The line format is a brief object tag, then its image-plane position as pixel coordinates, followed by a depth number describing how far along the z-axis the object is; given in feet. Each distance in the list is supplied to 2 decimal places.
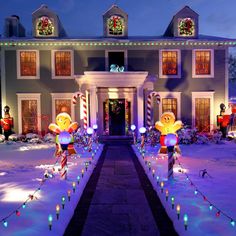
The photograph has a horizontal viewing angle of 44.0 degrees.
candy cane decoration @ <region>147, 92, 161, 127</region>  57.77
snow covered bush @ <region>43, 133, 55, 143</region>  58.85
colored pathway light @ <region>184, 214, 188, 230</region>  17.24
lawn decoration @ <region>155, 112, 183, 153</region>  37.78
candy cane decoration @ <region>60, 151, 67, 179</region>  28.91
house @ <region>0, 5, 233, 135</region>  61.93
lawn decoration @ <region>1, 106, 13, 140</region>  60.03
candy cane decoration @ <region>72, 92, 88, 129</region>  54.65
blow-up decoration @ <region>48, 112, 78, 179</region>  38.83
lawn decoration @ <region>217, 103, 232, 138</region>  60.64
